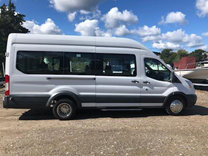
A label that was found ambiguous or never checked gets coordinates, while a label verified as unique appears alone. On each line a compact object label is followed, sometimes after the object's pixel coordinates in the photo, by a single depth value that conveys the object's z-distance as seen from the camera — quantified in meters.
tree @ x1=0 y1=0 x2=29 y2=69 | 35.97
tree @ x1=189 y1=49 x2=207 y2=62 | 105.70
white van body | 5.51
